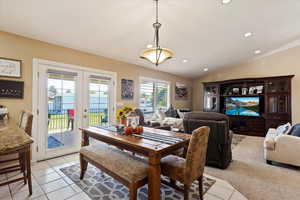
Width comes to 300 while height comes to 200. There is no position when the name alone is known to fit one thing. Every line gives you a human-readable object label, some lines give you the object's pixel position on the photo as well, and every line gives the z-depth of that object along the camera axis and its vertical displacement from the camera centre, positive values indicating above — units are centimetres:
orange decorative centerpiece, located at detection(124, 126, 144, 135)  211 -47
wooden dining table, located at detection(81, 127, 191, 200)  149 -54
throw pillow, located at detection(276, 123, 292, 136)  314 -71
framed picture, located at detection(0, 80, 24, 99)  253 +17
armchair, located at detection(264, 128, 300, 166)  272 -99
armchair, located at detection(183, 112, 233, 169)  264 -67
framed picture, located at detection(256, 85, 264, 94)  551 +38
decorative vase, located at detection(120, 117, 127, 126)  236 -37
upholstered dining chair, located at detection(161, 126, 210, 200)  154 -78
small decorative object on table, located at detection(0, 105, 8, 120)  238 -23
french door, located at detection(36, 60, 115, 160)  303 -16
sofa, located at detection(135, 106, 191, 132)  425 -71
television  560 -29
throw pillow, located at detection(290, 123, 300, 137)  289 -65
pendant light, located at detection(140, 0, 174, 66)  230 +74
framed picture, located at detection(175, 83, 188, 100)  684 +35
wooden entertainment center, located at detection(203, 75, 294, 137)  507 -11
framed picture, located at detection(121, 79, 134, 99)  445 +31
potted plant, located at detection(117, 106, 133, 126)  236 -24
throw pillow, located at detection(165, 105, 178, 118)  564 -56
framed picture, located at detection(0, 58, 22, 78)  254 +56
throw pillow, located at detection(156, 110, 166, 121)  498 -57
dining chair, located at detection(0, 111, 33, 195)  175 -65
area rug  196 -131
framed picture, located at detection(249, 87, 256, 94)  567 +35
